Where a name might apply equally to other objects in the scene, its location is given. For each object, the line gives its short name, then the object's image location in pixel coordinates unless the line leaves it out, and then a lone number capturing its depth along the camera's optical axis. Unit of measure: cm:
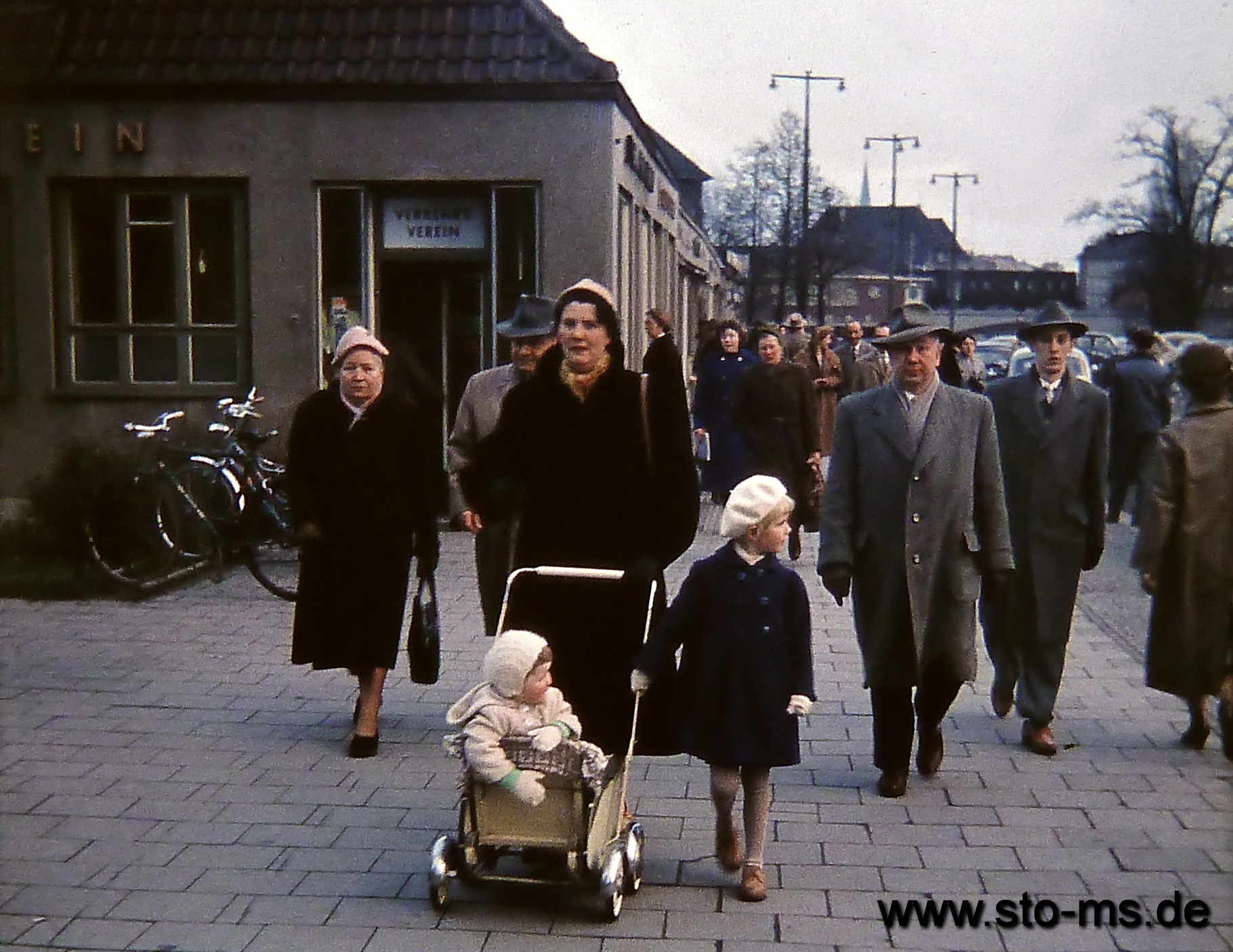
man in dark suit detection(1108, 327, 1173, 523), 1650
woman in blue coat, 1521
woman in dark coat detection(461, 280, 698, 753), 539
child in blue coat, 519
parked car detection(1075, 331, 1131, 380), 4047
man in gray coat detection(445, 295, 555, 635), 750
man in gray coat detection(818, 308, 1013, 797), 655
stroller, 492
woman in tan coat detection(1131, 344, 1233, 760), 715
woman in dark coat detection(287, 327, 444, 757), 736
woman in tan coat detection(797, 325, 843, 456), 1711
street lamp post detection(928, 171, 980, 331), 7156
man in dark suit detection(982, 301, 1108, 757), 739
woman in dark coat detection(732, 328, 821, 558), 1274
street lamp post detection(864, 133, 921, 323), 6258
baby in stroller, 486
